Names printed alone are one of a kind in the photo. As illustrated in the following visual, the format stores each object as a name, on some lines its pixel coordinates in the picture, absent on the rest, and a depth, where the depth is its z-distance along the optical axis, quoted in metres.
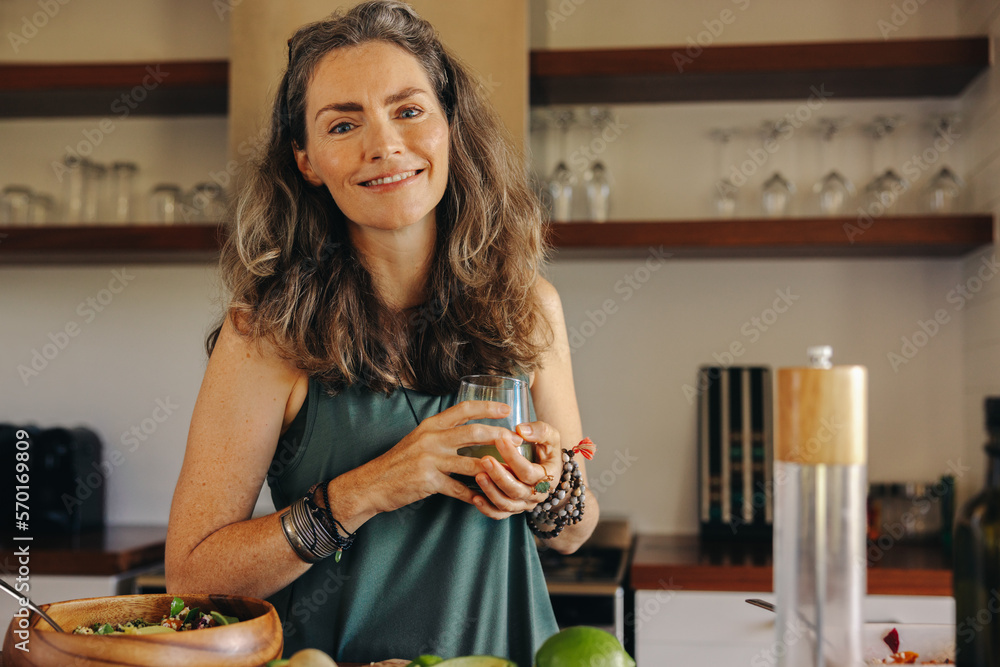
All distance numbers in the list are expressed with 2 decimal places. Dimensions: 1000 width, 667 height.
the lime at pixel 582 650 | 0.65
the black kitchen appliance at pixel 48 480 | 2.47
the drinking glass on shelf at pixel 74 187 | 2.61
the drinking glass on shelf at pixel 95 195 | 2.64
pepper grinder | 0.54
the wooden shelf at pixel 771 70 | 2.24
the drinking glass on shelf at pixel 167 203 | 2.61
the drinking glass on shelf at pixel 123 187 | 2.63
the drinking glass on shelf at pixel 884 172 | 2.34
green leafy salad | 0.73
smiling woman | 0.97
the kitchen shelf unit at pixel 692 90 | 2.22
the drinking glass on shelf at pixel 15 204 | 2.62
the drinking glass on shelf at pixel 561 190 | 2.39
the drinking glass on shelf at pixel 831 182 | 2.38
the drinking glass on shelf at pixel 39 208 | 2.66
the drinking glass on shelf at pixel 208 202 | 2.48
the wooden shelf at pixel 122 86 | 2.46
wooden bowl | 0.63
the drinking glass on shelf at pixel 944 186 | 2.31
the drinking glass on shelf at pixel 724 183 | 2.45
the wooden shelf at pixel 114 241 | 2.39
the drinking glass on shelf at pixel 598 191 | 2.44
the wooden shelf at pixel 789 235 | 2.17
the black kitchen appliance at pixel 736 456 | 2.36
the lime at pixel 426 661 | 0.66
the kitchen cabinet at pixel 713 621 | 1.95
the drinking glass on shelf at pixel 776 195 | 2.38
